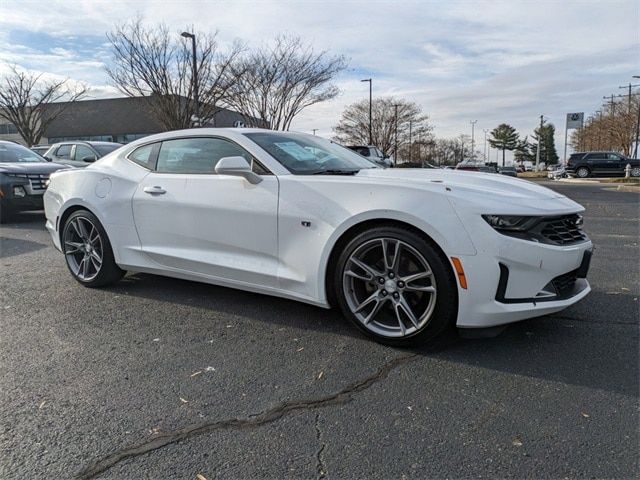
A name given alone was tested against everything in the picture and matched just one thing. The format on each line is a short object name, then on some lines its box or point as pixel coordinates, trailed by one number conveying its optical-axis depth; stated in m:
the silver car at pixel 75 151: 11.68
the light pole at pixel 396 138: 42.06
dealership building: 43.80
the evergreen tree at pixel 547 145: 104.50
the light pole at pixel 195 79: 17.88
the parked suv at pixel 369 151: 19.49
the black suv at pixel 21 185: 8.41
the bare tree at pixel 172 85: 18.78
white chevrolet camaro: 2.74
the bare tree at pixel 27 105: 32.03
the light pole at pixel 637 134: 39.51
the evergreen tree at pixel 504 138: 101.94
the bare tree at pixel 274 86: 22.03
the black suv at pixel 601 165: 31.14
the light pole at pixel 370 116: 35.93
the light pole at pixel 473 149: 79.43
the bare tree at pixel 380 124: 41.78
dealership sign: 37.57
